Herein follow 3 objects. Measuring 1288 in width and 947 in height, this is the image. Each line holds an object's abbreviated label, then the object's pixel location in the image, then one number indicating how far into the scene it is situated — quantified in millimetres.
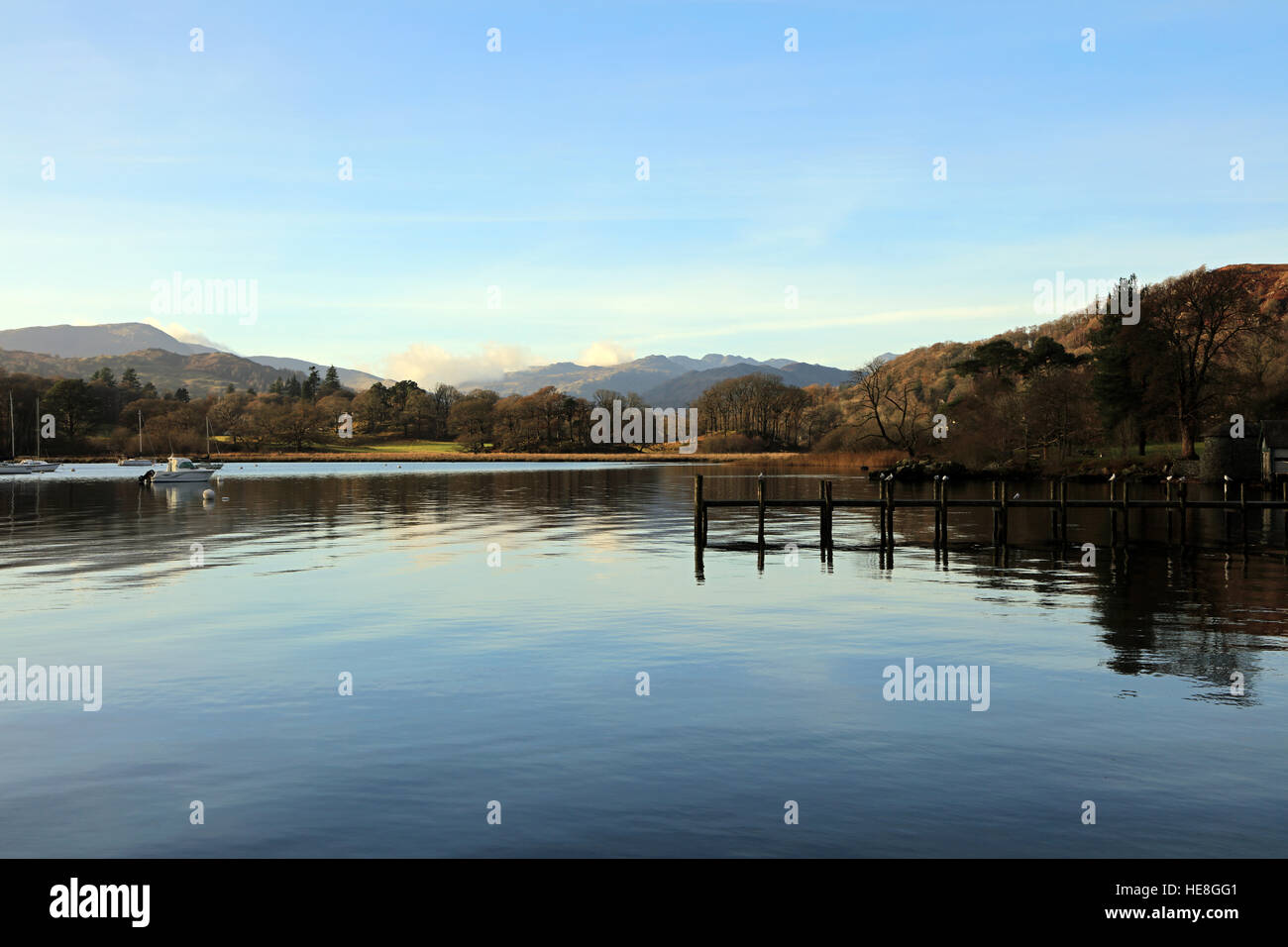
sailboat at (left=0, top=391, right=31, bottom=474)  139700
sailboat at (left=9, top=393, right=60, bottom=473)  148625
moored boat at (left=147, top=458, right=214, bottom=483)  101044
